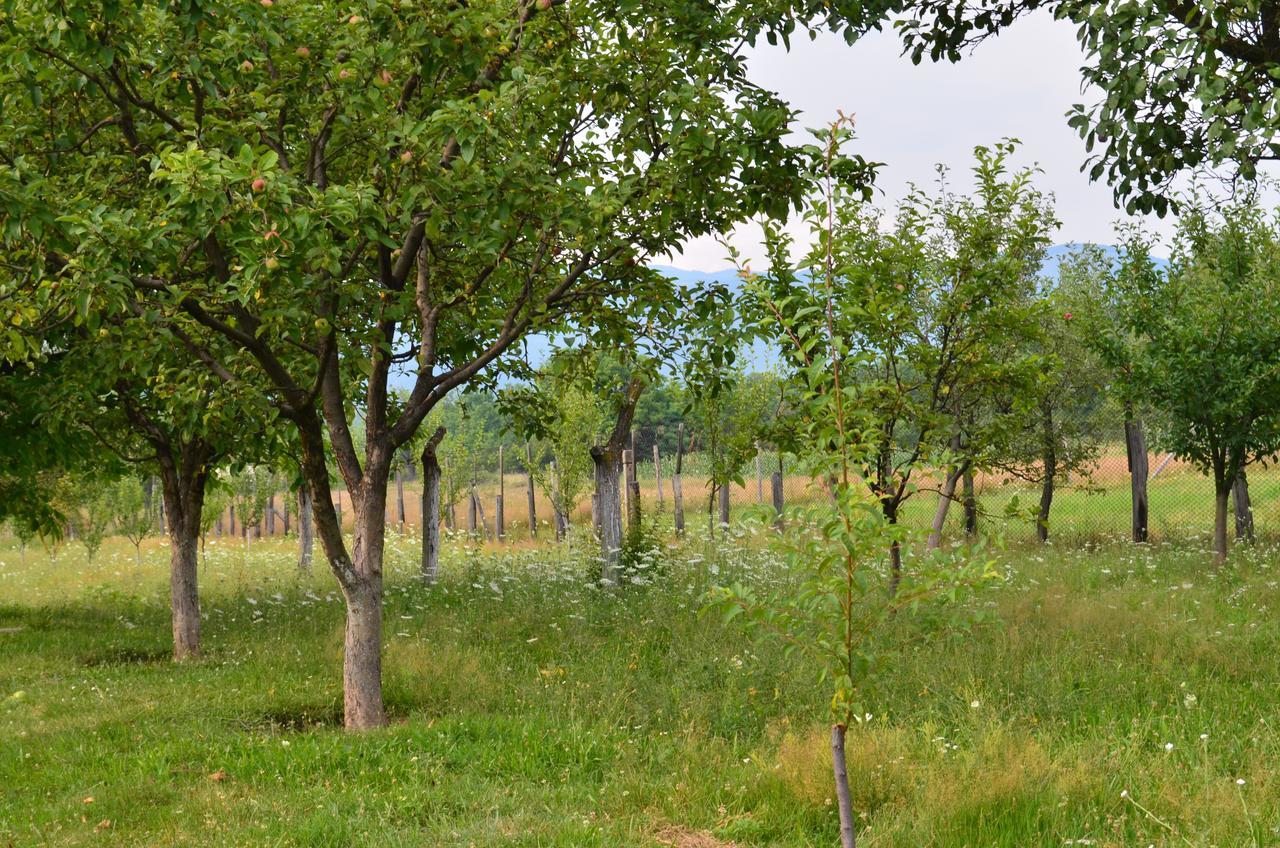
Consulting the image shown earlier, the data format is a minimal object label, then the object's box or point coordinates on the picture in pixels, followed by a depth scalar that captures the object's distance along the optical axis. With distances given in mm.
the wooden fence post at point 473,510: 37794
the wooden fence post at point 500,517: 34438
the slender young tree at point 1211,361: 16500
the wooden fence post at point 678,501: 26578
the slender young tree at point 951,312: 11414
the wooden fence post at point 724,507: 27383
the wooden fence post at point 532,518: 33003
